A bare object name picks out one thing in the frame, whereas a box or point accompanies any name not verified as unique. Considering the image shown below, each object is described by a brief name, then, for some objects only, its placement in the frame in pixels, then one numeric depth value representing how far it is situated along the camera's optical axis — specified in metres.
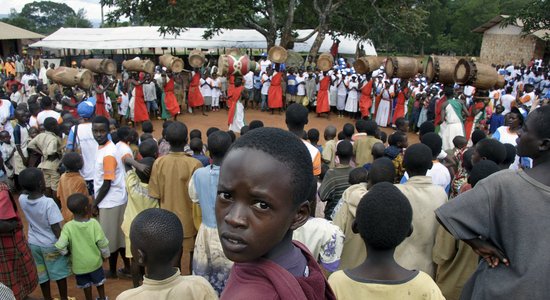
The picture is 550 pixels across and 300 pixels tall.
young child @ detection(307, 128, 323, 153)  5.70
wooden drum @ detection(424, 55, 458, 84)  7.71
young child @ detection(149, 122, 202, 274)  3.73
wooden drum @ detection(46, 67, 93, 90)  9.22
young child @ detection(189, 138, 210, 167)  4.49
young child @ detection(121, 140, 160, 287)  3.87
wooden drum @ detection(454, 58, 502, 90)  7.08
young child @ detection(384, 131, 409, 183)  5.32
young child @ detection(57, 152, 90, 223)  4.42
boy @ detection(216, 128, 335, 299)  1.17
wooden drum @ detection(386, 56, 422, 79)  8.91
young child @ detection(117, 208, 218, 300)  2.17
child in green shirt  3.68
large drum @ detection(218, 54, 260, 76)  12.24
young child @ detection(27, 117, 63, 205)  5.70
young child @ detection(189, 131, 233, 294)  3.29
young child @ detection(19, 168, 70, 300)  3.70
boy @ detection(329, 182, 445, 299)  1.87
